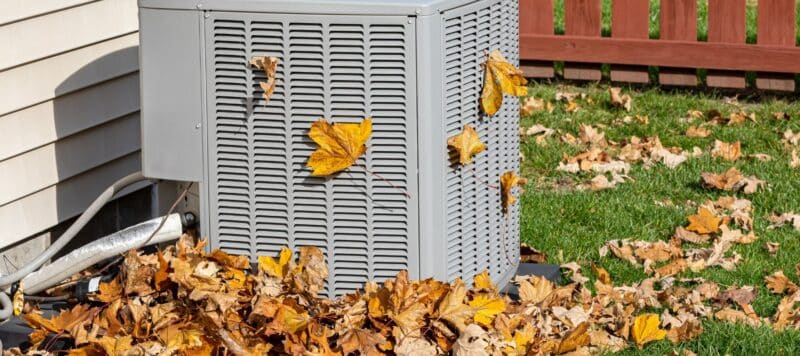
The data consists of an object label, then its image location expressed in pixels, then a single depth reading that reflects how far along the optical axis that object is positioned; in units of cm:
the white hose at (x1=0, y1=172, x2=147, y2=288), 411
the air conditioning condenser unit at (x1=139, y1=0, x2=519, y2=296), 365
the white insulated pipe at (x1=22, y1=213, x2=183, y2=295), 396
